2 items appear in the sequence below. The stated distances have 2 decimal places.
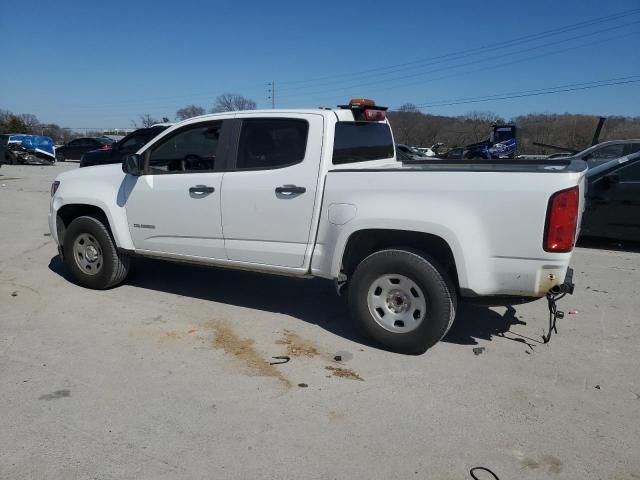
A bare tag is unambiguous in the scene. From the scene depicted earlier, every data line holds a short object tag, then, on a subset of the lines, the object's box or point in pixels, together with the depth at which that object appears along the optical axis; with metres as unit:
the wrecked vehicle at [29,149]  25.08
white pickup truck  3.67
